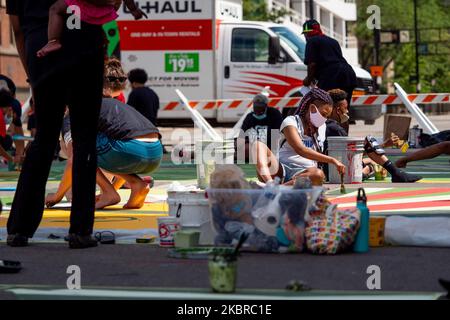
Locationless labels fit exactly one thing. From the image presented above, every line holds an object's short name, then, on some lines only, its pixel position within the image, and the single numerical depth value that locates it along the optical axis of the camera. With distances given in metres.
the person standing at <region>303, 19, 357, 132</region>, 16.80
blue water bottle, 7.82
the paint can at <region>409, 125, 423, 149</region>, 21.01
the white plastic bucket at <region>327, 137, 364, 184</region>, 13.74
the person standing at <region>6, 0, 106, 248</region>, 8.33
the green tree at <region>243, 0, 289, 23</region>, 53.84
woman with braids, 11.06
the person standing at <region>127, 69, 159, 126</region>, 19.81
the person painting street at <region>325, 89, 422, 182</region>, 13.91
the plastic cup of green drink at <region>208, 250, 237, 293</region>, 6.17
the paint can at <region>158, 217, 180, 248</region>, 8.25
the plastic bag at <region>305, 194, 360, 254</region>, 7.68
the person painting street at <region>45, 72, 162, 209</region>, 10.91
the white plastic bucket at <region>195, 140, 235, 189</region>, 13.22
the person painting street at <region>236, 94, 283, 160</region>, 15.05
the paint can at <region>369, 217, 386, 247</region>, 8.14
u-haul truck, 25.12
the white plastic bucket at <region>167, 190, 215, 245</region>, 8.22
